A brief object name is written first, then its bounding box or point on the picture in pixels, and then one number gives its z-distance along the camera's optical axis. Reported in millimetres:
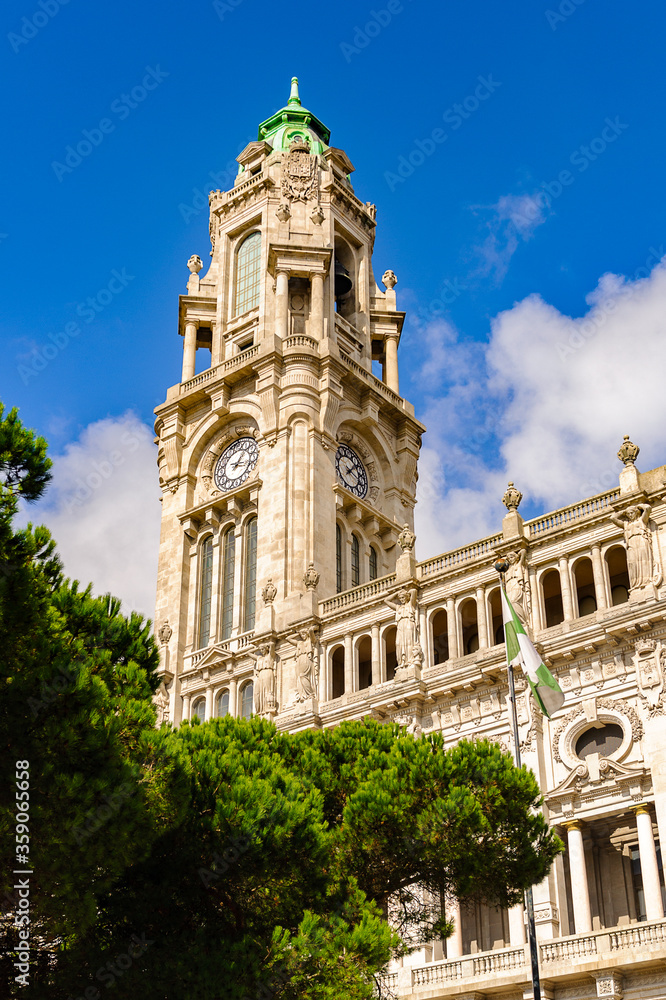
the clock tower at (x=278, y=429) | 55250
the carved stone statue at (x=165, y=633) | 57000
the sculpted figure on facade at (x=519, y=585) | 41875
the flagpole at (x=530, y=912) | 27000
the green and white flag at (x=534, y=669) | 32125
